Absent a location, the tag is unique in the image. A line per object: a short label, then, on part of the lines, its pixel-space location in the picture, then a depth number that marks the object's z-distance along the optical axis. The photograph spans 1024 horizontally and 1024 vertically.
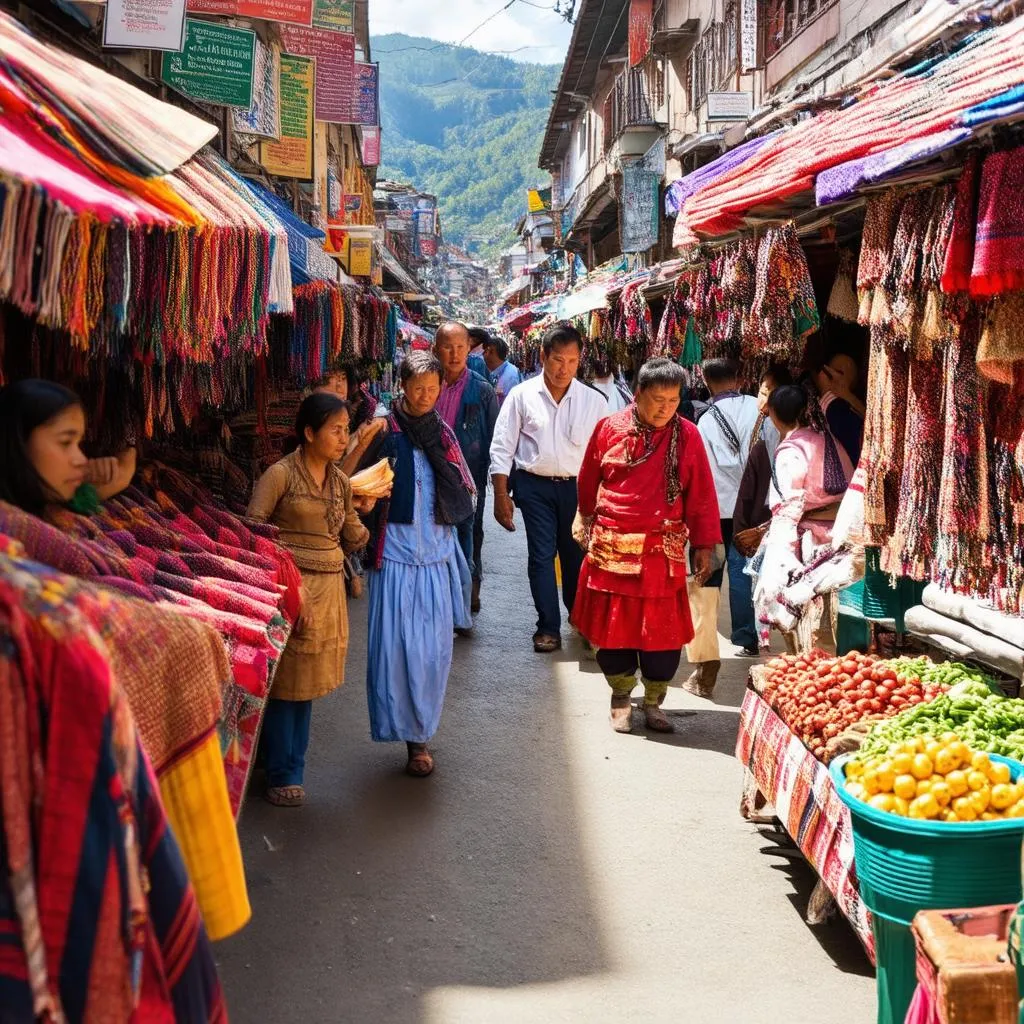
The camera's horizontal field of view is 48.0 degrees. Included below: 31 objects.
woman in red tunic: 5.77
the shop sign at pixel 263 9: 7.21
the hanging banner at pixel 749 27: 13.37
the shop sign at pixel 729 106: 13.78
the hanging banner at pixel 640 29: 19.73
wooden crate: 2.38
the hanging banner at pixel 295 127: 10.81
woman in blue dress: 5.08
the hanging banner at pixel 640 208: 18.06
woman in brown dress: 4.59
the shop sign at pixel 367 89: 19.16
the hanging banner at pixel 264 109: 8.22
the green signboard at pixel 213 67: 6.56
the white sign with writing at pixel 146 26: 5.14
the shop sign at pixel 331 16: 12.62
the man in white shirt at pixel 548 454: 7.47
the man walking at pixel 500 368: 11.13
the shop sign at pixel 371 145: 30.80
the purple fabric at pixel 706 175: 6.56
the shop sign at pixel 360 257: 15.25
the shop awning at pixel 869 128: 3.69
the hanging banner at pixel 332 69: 12.10
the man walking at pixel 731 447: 7.48
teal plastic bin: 2.78
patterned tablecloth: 3.38
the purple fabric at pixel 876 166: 3.34
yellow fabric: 2.19
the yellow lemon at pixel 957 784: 2.87
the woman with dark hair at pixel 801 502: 5.50
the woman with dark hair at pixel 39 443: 2.38
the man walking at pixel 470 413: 8.07
